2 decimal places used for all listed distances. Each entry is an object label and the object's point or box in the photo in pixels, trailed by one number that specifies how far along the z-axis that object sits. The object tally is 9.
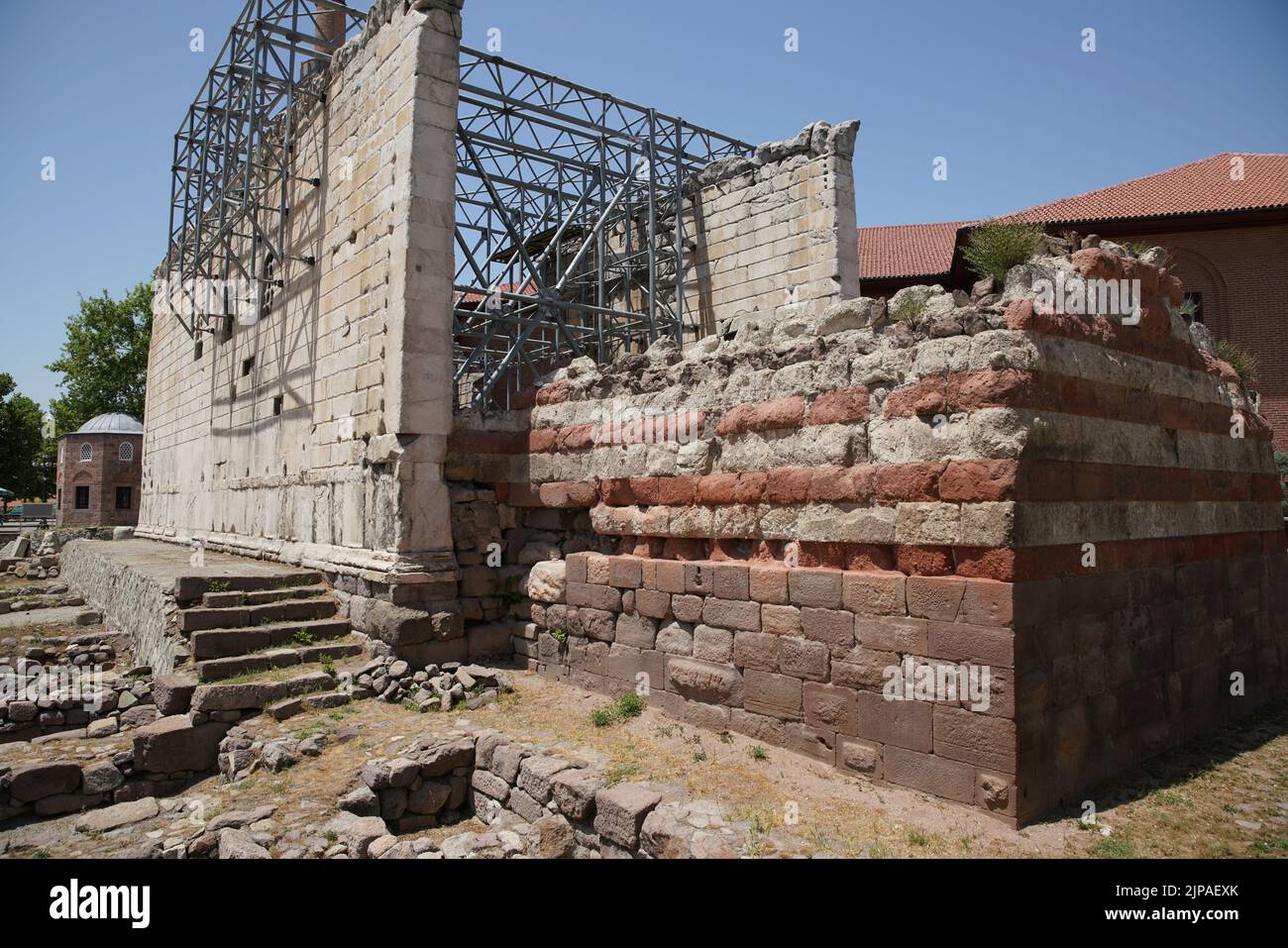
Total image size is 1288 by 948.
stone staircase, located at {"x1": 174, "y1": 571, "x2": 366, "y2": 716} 7.84
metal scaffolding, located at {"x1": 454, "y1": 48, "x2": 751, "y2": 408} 11.86
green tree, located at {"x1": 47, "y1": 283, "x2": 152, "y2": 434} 42.91
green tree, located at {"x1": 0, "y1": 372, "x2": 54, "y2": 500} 42.28
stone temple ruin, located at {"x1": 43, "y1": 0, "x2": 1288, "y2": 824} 5.43
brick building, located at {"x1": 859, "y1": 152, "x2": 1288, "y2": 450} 20.86
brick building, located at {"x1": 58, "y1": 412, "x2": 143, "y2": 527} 37.25
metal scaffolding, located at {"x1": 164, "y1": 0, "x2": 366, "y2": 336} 13.02
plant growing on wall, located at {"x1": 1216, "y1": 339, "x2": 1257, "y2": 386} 8.05
